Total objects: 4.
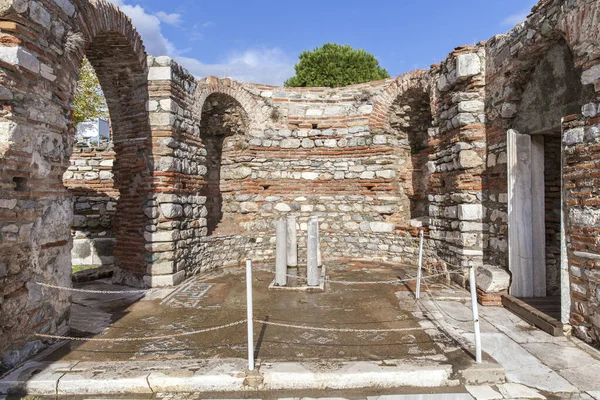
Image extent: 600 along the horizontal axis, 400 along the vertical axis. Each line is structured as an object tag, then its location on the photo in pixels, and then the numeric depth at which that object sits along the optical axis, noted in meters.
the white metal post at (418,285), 6.06
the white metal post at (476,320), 3.70
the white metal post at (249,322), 3.60
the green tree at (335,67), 18.56
